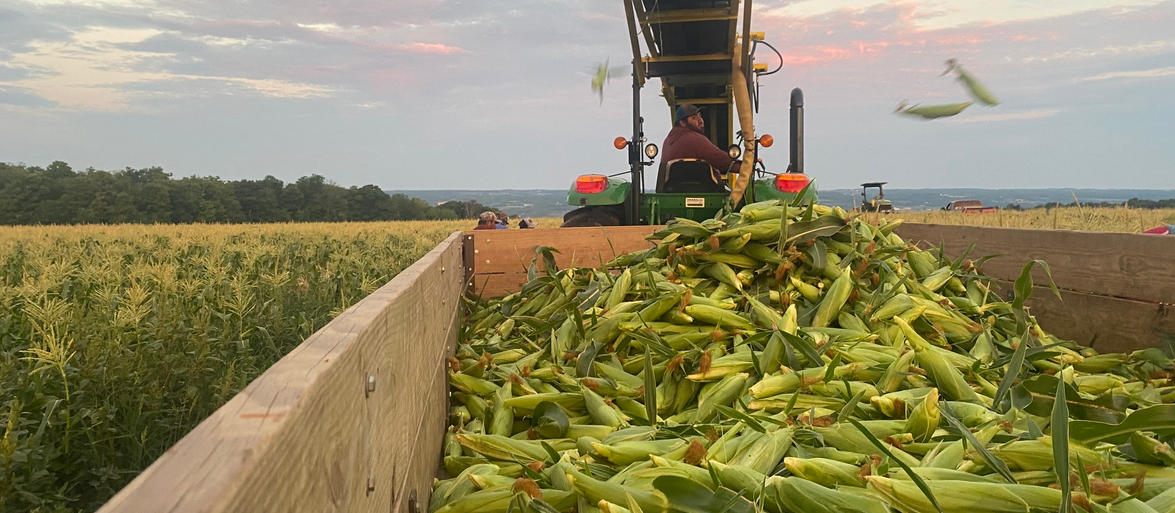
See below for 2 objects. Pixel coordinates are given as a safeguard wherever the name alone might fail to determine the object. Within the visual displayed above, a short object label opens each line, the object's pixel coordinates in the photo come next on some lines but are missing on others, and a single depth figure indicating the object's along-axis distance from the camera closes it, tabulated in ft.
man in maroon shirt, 20.67
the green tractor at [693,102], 20.26
